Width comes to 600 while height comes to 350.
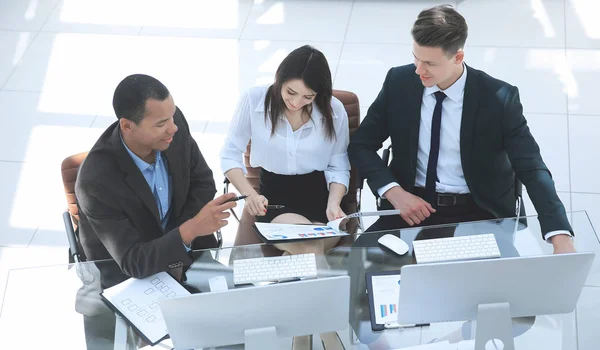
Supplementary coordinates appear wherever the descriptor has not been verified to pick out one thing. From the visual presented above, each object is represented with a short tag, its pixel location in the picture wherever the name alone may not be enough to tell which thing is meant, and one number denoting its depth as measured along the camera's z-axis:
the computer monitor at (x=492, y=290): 2.15
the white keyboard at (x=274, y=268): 2.60
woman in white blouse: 3.12
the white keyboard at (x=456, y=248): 2.67
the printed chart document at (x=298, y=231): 2.70
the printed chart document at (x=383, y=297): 2.43
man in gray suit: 2.60
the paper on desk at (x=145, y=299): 2.39
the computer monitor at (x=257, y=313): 2.07
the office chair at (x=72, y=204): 2.95
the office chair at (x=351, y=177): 3.29
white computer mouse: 2.72
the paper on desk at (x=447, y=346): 2.36
